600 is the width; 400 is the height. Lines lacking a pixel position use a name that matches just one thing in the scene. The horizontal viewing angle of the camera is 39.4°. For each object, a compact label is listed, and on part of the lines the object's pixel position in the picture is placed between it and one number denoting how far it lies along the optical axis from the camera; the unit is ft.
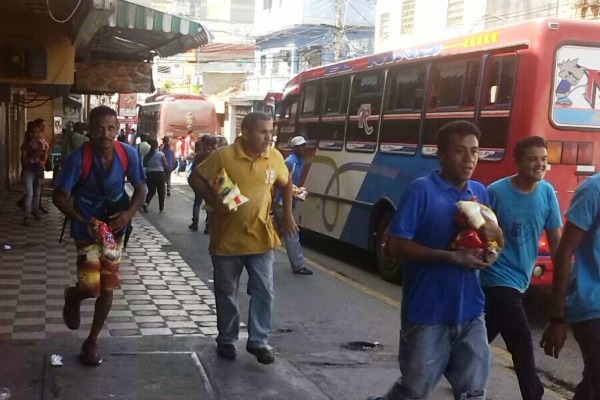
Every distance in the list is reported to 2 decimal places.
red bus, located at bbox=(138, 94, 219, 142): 118.32
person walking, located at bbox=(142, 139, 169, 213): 55.11
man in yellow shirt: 19.63
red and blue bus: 26.63
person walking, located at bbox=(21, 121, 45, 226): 44.34
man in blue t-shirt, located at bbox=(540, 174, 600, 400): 12.74
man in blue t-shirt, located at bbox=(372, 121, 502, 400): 12.85
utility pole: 113.39
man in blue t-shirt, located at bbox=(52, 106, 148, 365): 18.31
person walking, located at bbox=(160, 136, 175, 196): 66.77
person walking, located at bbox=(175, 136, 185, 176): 110.08
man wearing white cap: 33.37
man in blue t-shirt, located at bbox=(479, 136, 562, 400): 15.94
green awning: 34.27
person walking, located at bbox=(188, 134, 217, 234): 44.27
